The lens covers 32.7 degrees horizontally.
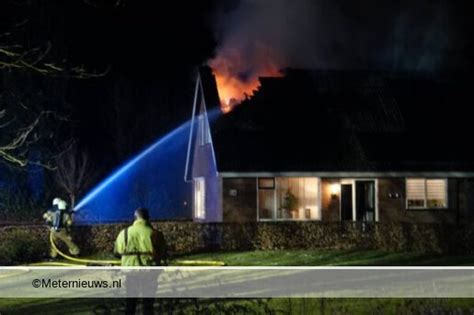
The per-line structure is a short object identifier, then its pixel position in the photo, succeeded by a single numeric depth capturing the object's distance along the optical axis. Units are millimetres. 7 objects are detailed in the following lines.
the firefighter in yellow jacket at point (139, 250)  11641
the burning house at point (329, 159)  28219
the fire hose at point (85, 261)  18359
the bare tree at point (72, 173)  40781
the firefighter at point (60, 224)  21953
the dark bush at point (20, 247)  21547
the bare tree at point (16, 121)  36031
